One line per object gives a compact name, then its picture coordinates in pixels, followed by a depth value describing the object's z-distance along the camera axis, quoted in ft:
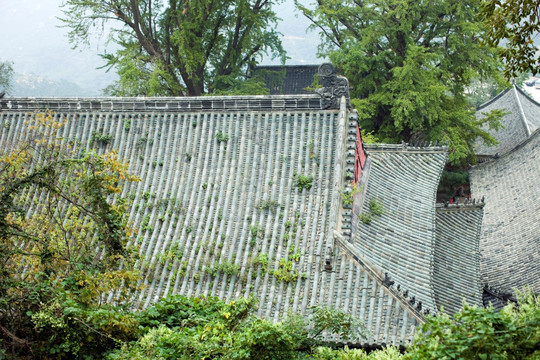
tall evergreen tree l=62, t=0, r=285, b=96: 96.32
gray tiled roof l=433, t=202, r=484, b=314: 53.72
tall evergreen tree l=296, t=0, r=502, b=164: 93.20
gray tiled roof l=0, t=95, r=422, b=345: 40.45
